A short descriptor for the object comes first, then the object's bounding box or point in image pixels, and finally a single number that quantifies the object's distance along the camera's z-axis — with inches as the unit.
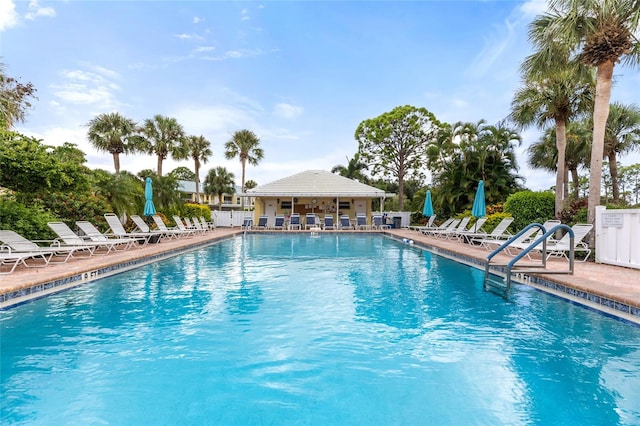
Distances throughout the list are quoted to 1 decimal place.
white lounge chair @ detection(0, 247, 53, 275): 263.4
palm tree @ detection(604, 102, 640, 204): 761.0
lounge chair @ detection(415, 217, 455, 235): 706.9
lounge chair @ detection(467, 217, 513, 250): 473.1
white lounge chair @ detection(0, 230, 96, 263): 293.1
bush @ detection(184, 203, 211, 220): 930.4
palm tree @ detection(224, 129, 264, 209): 1306.6
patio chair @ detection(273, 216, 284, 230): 894.1
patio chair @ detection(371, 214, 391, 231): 917.2
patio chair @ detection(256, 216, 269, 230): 903.7
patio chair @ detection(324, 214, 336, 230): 899.4
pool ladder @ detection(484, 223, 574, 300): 256.7
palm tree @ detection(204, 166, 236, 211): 2009.1
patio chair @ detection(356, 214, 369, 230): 905.3
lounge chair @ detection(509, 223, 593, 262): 335.0
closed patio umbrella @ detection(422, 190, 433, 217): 825.5
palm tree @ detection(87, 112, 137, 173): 875.4
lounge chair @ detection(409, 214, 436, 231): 798.4
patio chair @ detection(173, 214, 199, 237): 655.1
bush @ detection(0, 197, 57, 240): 358.3
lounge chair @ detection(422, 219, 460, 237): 646.4
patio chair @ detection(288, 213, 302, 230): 914.7
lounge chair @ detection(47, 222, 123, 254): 350.3
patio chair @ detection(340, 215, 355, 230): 911.0
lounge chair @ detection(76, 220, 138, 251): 405.2
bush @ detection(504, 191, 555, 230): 549.0
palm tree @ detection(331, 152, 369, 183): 1364.4
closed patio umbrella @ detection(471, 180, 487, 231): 554.6
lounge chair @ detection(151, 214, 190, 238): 591.8
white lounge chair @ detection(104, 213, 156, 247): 472.1
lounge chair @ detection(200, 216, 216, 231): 836.6
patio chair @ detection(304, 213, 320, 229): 935.6
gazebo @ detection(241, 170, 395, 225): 1013.2
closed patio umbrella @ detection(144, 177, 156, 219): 580.1
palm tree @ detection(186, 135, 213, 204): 1214.9
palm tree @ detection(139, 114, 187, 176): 971.9
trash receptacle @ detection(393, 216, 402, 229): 969.5
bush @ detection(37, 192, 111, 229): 456.8
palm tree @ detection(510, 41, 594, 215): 448.5
